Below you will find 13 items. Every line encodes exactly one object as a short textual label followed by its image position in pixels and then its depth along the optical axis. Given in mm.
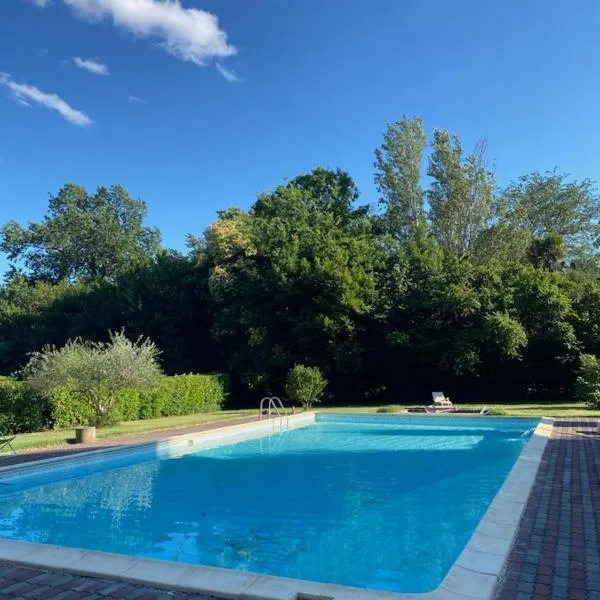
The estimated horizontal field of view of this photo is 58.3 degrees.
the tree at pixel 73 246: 44844
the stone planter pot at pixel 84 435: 12359
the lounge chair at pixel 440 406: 18862
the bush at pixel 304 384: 21562
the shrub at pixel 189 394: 19578
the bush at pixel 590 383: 17938
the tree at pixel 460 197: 30141
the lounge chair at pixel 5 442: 10079
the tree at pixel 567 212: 36375
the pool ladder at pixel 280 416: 17234
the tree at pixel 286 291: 24328
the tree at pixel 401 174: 31938
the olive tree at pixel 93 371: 13844
